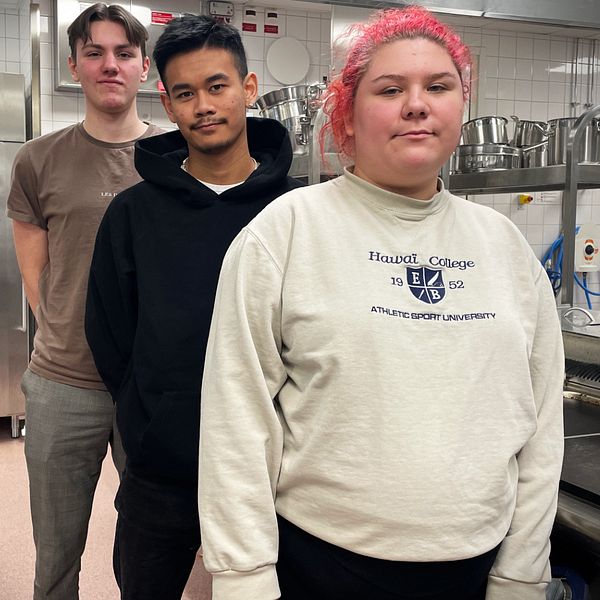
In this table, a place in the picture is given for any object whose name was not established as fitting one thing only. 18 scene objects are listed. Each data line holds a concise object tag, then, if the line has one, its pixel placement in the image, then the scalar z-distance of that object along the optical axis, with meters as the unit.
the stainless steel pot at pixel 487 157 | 3.20
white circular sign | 4.95
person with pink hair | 1.03
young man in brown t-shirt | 1.82
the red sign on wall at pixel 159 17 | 4.66
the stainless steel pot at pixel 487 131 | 3.25
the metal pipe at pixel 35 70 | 4.30
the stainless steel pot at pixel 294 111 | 2.76
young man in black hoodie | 1.36
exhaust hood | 1.93
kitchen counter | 1.33
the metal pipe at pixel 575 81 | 5.68
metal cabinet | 4.22
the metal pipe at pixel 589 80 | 5.72
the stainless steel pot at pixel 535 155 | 3.15
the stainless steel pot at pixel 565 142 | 2.68
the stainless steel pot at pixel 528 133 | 3.20
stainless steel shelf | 2.63
